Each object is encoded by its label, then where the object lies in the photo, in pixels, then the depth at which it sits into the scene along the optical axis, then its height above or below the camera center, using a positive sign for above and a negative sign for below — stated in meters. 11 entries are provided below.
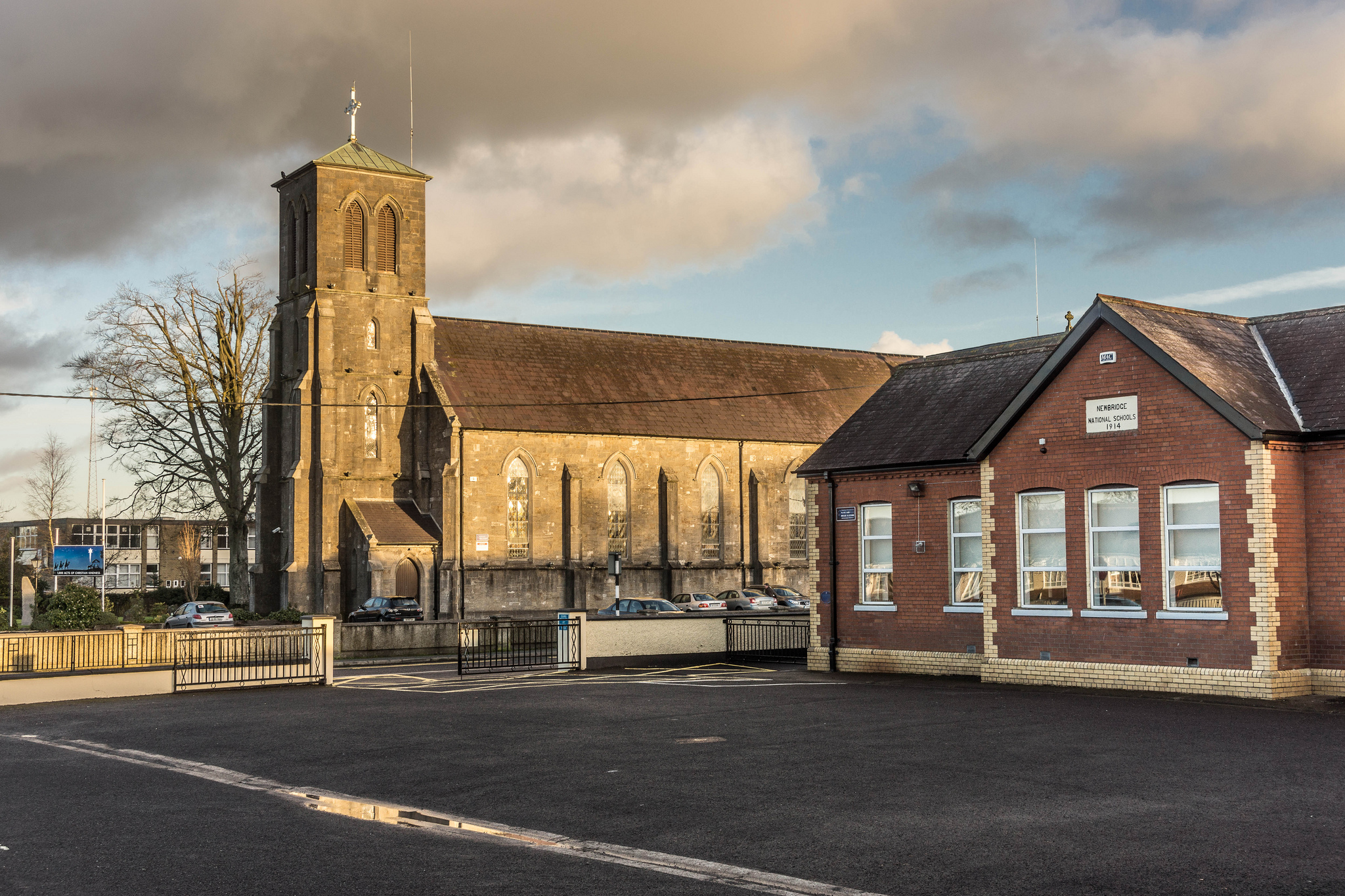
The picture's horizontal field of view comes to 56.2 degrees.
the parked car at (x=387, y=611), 45.47 -2.53
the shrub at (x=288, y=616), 43.72 -2.57
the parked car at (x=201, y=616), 46.03 -2.71
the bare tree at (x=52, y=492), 74.12 +3.13
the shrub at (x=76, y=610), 35.78 -1.91
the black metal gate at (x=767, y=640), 29.70 -2.58
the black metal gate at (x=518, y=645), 27.80 -2.64
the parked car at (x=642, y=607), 44.16 -2.44
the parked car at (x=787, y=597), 49.06 -2.47
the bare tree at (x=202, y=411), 51.16 +5.54
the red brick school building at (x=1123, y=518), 19.06 +0.27
